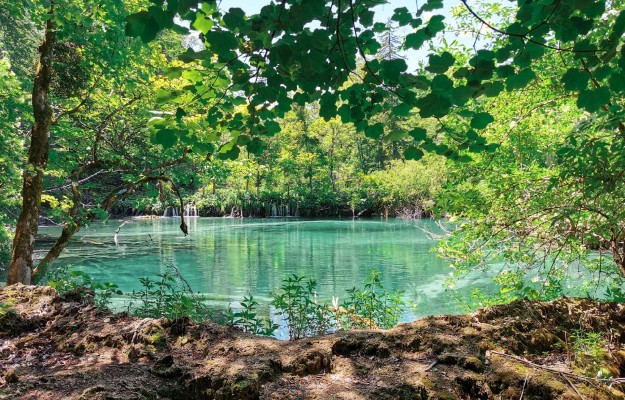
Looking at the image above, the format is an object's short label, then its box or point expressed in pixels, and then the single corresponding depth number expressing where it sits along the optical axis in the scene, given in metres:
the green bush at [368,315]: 4.94
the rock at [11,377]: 1.91
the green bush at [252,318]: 3.85
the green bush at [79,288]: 3.54
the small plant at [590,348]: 2.01
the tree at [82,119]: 4.66
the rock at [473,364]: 1.92
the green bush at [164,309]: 4.24
